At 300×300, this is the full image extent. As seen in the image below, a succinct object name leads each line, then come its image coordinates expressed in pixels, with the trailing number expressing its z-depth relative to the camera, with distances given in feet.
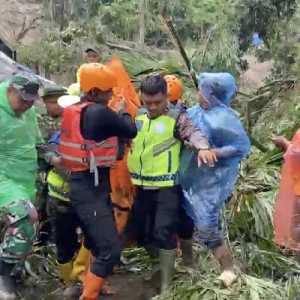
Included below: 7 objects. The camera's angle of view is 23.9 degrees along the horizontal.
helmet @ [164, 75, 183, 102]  18.07
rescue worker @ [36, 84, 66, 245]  18.08
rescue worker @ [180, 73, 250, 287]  16.26
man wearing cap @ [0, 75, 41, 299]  16.11
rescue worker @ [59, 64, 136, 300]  15.47
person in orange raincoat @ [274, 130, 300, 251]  15.21
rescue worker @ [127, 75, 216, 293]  16.53
